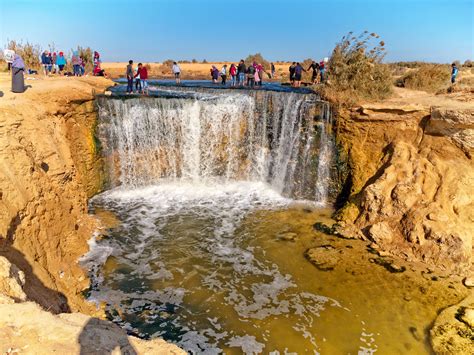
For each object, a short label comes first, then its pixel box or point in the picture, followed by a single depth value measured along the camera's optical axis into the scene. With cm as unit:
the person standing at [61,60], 1773
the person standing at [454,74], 1752
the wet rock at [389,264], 881
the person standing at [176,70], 1975
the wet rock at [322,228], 1056
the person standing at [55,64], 1933
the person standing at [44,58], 1744
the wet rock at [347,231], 1031
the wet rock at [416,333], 672
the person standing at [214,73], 2157
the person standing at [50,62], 1779
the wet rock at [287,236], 1005
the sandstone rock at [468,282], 826
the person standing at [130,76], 1512
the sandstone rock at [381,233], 988
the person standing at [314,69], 1943
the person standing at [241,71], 1880
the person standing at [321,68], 1919
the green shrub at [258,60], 3423
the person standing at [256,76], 1898
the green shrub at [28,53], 1903
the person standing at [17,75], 1080
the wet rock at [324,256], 885
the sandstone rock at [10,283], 461
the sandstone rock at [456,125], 980
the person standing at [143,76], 1530
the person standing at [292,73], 1929
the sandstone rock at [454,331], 647
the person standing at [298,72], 1834
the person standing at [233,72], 1992
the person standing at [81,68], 1785
